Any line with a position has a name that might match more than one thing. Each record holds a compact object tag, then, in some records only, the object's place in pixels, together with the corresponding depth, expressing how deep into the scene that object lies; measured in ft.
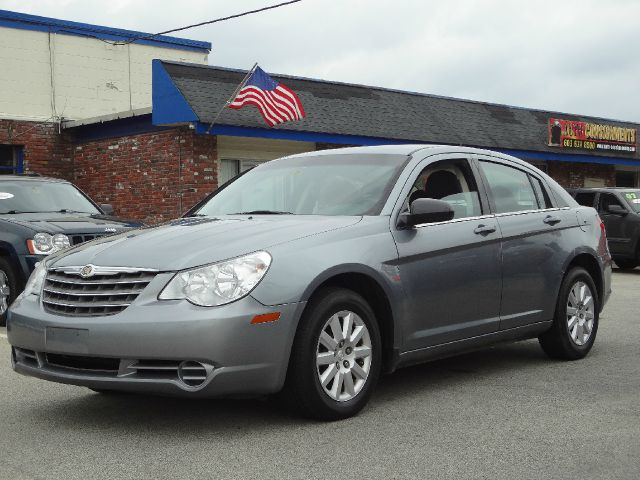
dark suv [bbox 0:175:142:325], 32.94
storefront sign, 87.15
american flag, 57.98
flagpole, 57.47
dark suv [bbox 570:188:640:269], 60.95
